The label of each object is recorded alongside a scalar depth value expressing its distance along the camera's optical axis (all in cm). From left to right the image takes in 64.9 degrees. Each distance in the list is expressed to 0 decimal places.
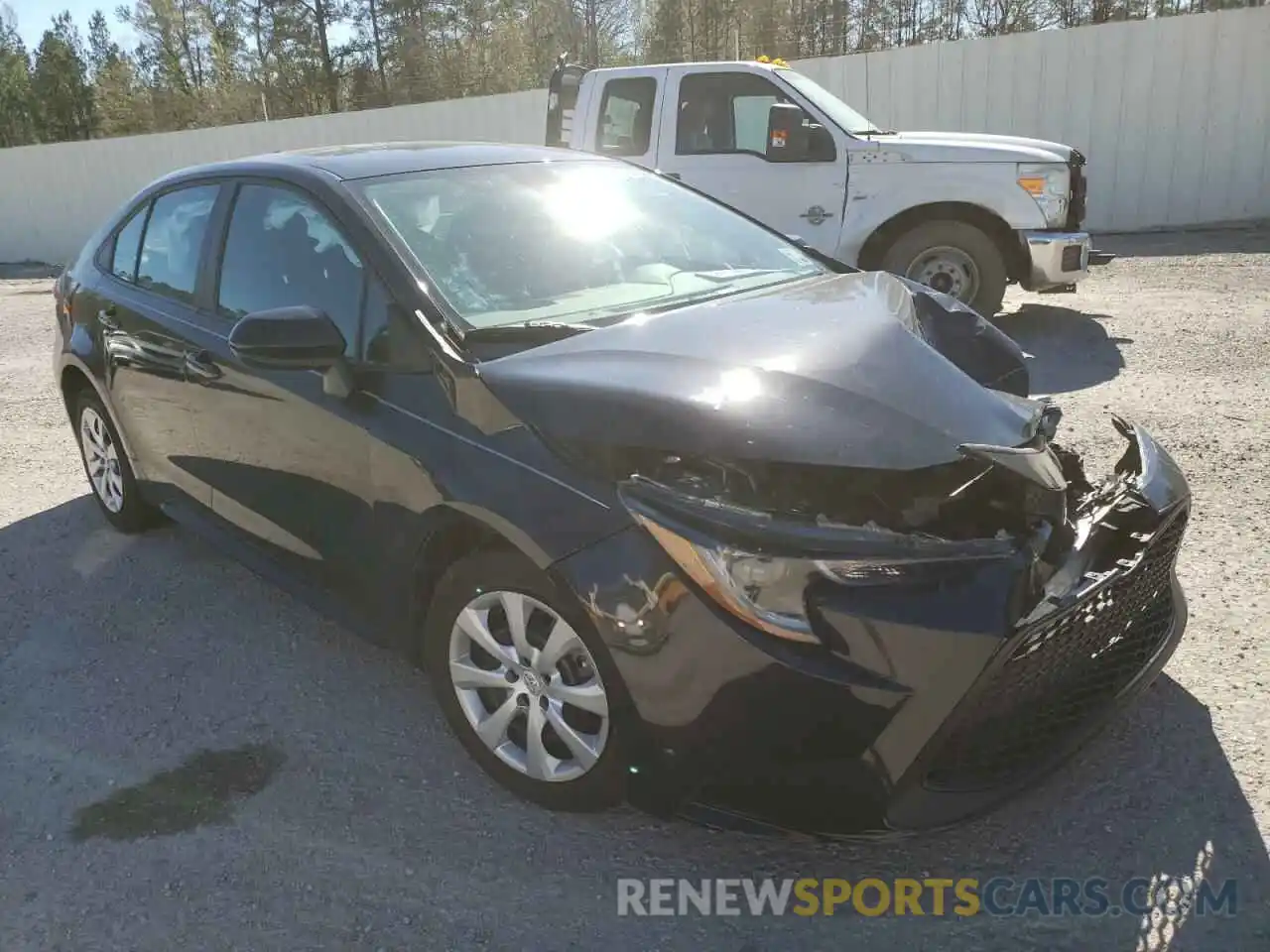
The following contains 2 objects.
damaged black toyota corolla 204
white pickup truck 722
